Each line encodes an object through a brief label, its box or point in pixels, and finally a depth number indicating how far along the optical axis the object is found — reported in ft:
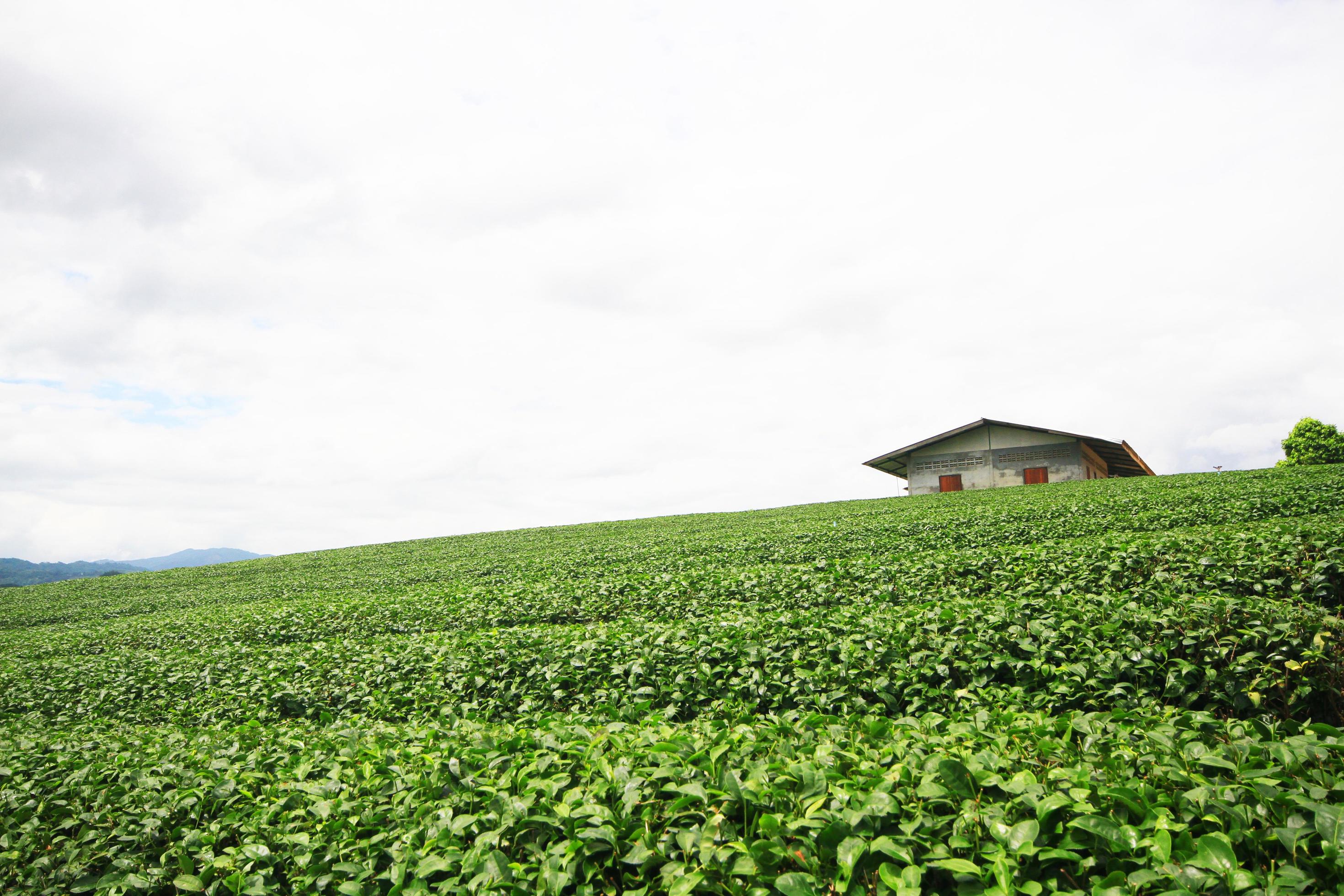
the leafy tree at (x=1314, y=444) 125.59
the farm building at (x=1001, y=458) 114.52
